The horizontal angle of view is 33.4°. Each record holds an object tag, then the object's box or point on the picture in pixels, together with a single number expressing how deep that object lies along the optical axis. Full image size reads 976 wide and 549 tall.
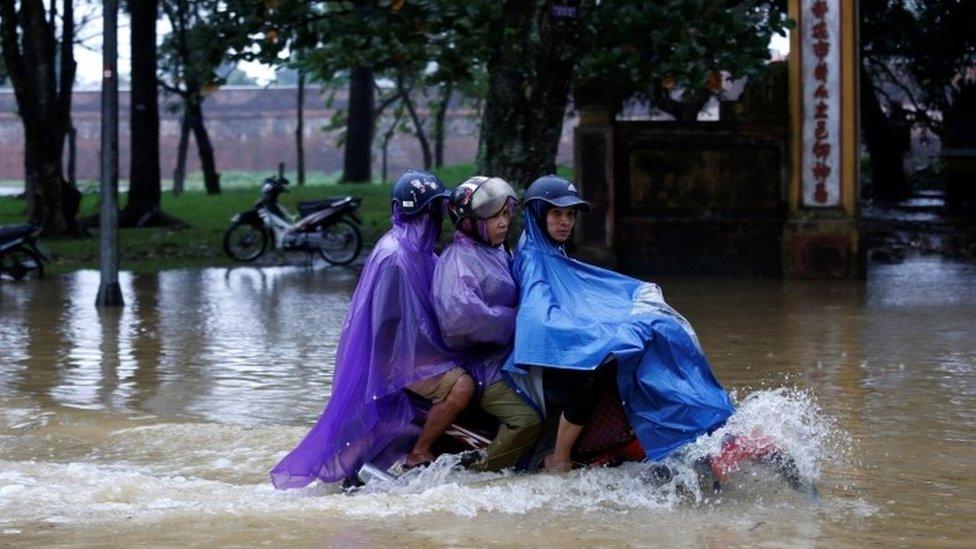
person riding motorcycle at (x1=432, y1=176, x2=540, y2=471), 6.89
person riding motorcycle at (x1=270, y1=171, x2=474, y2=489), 7.04
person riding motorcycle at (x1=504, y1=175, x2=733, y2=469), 6.63
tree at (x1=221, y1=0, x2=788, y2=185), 15.23
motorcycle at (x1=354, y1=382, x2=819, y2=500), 6.63
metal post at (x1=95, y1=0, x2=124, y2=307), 14.83
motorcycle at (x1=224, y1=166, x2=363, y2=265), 20.70
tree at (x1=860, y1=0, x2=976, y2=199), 25.84
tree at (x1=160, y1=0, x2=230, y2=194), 30.97
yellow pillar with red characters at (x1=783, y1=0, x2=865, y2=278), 17.11
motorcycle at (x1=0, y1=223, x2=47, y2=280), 18.61
